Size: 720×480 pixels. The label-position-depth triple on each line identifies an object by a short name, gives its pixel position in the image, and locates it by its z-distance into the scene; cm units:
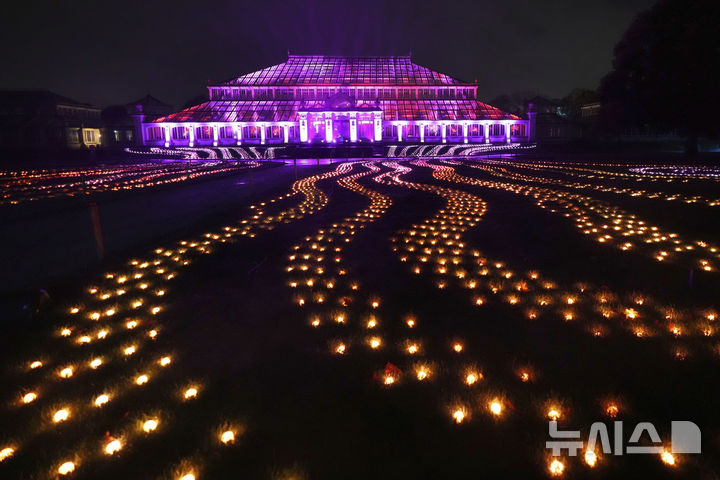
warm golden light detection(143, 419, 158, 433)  338
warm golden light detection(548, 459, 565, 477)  292
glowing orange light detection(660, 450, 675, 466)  298
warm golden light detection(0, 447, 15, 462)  308
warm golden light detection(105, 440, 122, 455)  315
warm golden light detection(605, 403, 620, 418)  347
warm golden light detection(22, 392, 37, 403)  380
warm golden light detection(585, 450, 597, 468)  301
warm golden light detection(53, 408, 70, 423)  351
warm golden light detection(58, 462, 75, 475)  296
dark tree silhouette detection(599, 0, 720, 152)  3175
